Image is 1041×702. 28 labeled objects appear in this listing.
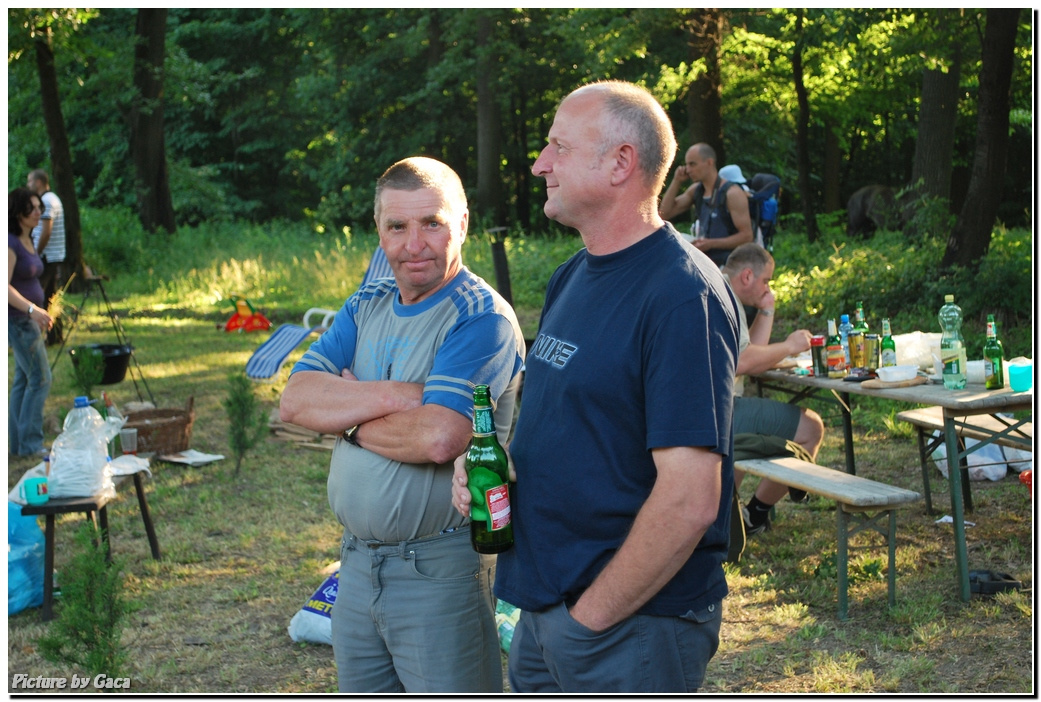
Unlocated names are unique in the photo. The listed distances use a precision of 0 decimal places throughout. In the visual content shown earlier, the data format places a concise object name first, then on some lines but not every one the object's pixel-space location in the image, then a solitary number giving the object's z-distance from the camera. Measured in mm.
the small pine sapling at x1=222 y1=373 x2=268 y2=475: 7215
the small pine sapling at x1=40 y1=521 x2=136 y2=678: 3518
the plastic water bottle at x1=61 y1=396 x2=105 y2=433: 4816
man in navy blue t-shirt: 1832
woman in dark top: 7469
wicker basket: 7422
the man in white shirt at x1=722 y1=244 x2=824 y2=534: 5312
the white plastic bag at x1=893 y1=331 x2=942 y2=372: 5330
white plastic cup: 6383
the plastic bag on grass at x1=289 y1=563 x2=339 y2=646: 4383
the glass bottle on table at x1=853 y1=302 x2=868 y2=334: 5593
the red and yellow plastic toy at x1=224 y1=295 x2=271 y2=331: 14734
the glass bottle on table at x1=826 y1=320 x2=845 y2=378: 5352
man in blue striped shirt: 2482
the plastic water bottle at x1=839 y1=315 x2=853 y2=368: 5438
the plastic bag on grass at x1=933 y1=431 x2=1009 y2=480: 6180
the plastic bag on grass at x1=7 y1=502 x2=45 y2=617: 4875
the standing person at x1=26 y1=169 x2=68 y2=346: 11797
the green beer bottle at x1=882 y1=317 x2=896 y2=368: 5086
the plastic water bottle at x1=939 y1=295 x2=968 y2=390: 4719
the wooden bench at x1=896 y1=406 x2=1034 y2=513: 4801
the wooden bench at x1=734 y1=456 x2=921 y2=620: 4340
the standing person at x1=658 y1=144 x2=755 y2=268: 8047
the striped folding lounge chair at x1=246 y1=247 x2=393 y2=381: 8695
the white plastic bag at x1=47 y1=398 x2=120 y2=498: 4762
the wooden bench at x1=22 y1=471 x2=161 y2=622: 4648
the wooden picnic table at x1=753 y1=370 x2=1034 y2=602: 4418
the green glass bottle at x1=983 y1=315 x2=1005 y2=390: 4652
